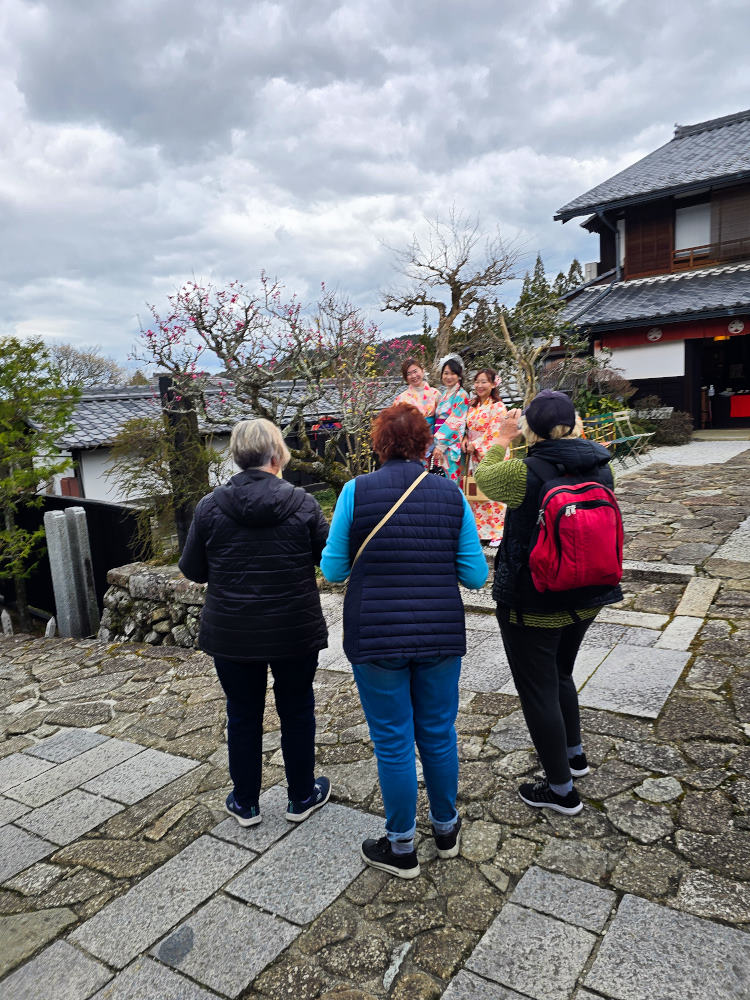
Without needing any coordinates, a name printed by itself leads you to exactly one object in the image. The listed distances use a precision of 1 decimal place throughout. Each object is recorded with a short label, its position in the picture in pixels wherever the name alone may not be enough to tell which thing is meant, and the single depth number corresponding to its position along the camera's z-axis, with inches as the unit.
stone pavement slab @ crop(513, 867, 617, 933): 90.7
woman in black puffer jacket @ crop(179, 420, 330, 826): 109.6
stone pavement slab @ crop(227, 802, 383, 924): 98.8
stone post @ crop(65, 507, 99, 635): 285.1
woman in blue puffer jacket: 96.1
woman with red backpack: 100.7
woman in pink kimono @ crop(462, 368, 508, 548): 251.4
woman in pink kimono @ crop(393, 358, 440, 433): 264.5
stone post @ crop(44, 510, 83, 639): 280.5
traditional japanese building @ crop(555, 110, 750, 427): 630.5
